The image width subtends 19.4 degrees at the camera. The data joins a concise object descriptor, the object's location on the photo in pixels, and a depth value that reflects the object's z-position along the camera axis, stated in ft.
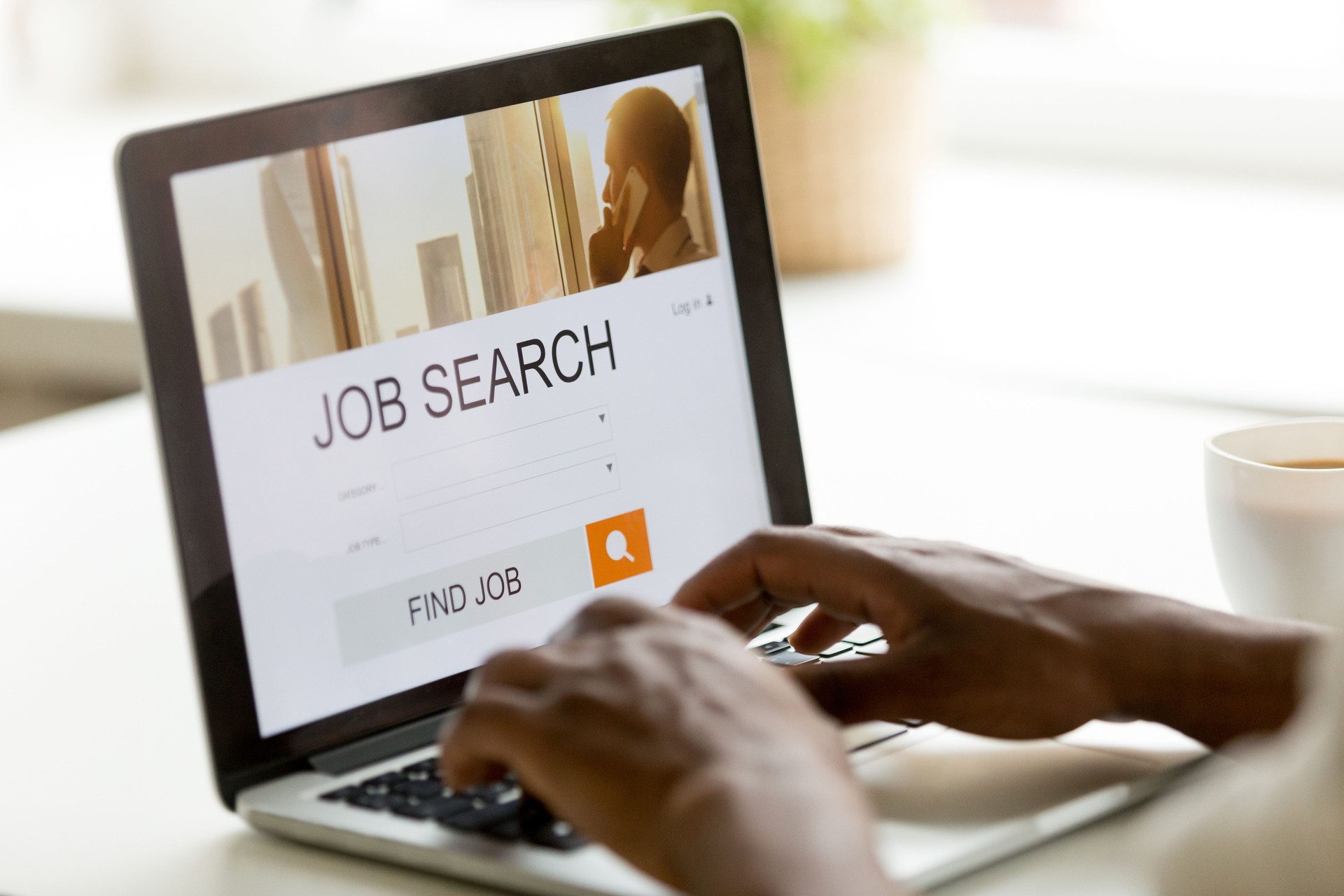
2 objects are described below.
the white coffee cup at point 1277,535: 4.58
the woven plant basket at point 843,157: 6.92
